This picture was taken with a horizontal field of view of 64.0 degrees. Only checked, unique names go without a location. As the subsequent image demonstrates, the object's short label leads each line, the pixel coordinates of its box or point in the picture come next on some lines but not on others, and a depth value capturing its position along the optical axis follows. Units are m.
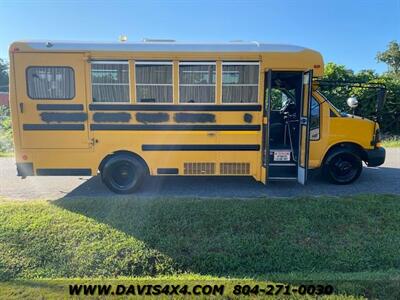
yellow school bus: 5.67
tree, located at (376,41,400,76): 36.41
